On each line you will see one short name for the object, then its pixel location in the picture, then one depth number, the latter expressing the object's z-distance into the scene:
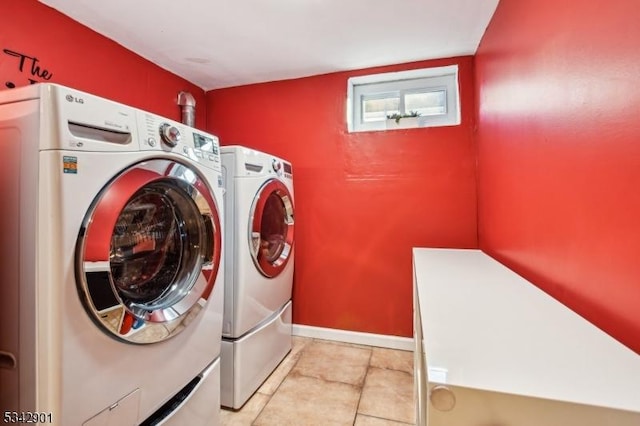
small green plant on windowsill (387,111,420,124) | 2.07
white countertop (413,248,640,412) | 0.43
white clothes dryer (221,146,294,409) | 1.44
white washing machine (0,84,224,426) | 0.69
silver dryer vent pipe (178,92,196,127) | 2.18
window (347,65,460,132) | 2.05
